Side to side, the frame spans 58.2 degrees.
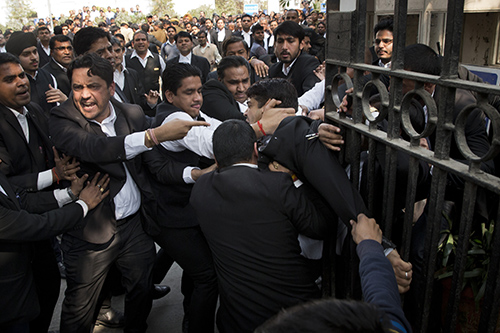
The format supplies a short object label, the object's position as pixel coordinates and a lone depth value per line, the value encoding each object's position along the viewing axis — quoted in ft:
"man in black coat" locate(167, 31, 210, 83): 26.71
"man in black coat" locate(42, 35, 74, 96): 17.33
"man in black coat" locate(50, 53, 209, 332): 8.69
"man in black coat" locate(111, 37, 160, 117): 18.25
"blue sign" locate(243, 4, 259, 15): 92.07
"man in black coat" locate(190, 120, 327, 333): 6.80
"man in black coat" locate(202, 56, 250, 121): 11.09
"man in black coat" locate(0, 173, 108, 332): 7.50
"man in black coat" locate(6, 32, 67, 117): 14.10
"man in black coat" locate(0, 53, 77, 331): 9.31
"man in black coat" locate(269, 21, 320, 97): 14.33
